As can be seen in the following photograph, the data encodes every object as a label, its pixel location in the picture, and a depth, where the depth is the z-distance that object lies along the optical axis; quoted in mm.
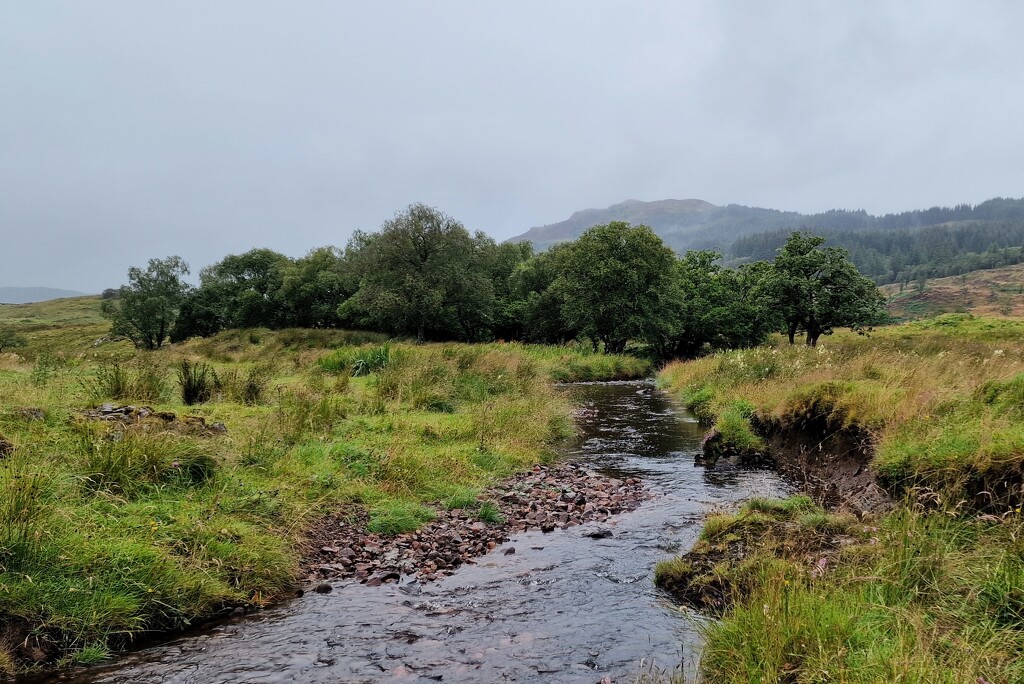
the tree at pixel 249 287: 69125
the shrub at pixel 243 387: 16141
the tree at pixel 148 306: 68062
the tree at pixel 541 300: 59744
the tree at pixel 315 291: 65750
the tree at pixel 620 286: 50062
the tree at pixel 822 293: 40656
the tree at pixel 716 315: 52969
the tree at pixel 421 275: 54875
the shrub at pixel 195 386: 15742
